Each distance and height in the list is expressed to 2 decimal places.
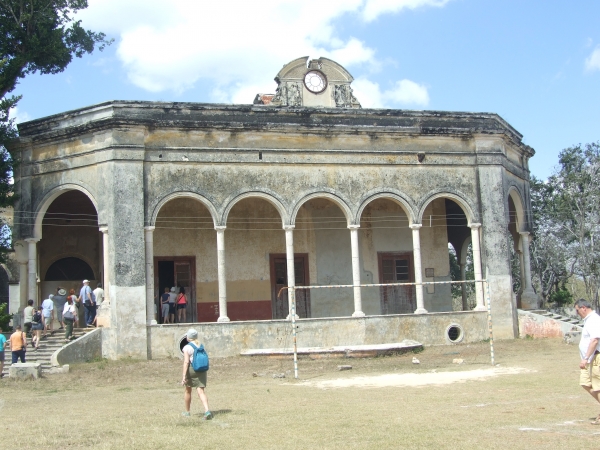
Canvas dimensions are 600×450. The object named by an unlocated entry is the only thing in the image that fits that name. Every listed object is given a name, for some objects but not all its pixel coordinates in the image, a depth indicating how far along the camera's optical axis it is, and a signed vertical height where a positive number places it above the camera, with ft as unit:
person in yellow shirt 54.24 -2.32
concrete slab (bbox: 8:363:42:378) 50.52 -3.92
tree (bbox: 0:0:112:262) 64.34 +24.77
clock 73.26 +21.69
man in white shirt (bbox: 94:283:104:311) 61.72 +1.16
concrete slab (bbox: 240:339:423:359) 57.82 -4.05
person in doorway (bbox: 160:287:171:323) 66.49 +0.16
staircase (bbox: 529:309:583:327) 71.92 -2.65
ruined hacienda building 61.72 +8.70
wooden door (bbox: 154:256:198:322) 71.15 +2.81
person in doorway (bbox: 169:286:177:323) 67.10 +0.46
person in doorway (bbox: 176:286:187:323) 66.80 +0.00
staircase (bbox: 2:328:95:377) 56.63 -2.89
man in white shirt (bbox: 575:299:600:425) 27.68 -2.43
